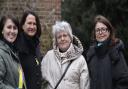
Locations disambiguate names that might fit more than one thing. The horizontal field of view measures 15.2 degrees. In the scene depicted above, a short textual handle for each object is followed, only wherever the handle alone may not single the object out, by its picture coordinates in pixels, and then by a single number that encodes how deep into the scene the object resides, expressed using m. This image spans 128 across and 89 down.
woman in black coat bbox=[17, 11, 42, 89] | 6.29
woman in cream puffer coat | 6.16
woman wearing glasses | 6.05
